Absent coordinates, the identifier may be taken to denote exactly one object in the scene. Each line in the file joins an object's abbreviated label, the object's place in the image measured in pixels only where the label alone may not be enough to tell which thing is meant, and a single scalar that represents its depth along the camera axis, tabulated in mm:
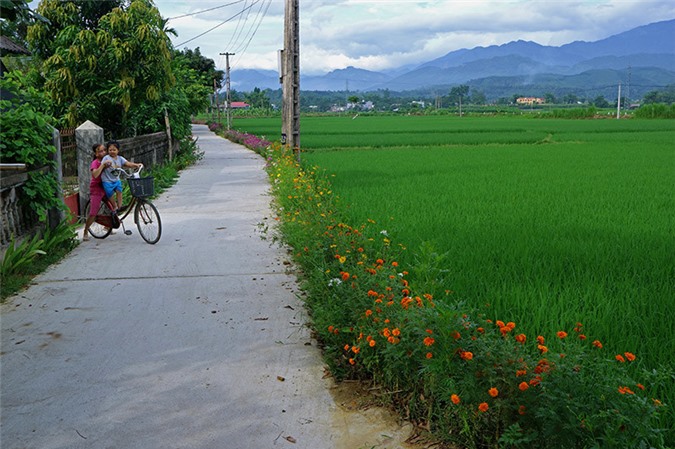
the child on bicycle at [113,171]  7801
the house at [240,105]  130125
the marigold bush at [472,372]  2393
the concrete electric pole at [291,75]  15500
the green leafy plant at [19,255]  5871
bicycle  7543
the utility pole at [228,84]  45438
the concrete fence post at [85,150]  9477
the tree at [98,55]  13766
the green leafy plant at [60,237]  6984
